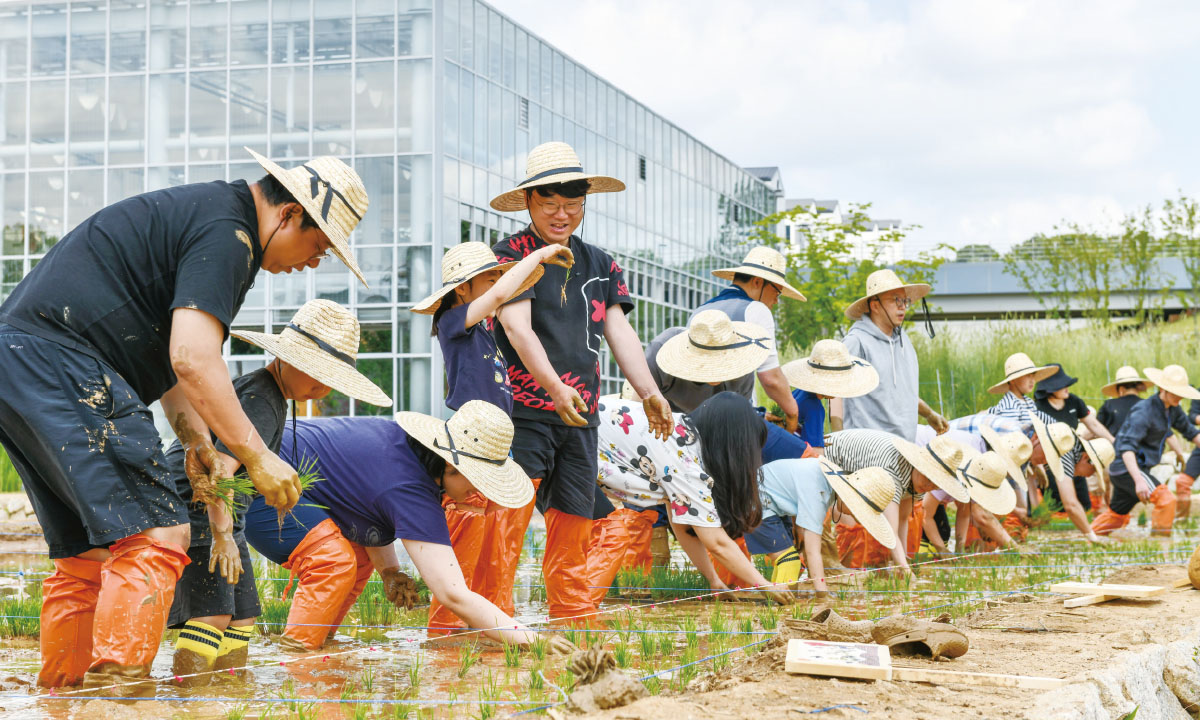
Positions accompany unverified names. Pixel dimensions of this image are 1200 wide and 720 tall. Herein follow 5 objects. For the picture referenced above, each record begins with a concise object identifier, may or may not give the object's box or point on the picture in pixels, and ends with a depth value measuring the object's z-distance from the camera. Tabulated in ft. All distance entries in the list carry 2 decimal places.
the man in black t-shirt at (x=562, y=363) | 14.56
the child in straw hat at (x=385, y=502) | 12.17
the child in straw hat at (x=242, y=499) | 11.25
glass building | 63.57
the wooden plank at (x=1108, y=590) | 16.34
